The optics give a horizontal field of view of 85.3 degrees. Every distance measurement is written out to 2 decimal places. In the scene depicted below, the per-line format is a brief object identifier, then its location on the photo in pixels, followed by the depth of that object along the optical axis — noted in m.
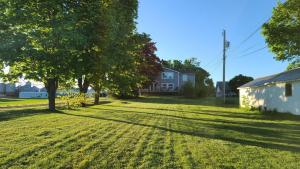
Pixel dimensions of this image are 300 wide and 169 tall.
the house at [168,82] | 35.37
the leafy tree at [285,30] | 13.71
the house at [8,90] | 45.42
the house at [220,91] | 36.47
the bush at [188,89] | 27.83
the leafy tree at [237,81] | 32.79
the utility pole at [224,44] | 19.07
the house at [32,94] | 42.15
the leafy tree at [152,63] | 25.66
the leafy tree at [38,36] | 7.86
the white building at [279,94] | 10.56
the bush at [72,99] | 13.32
